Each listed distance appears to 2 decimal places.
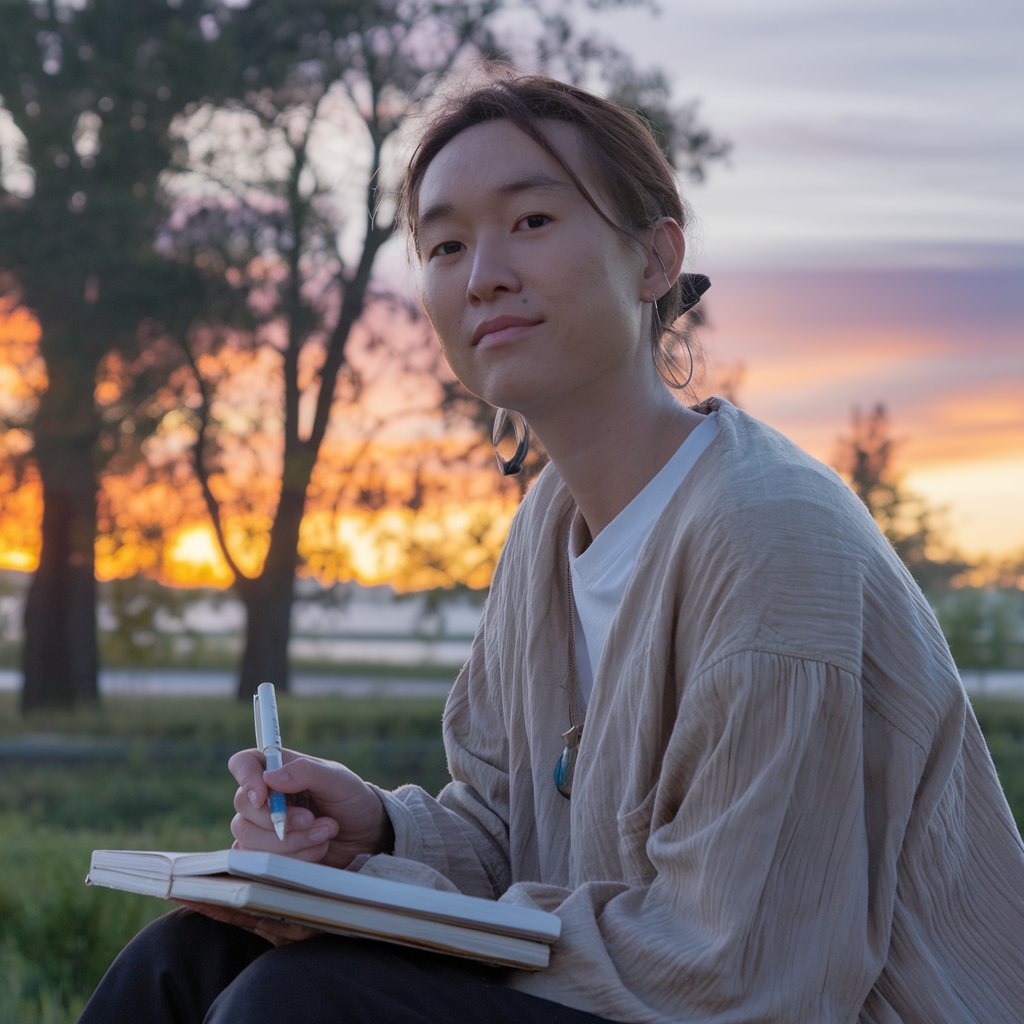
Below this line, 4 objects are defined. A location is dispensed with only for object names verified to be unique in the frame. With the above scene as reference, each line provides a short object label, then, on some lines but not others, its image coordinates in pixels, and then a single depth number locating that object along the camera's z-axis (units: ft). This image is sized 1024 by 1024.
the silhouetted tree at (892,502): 94.17
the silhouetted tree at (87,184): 47.83
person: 5.48
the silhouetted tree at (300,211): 51.21
